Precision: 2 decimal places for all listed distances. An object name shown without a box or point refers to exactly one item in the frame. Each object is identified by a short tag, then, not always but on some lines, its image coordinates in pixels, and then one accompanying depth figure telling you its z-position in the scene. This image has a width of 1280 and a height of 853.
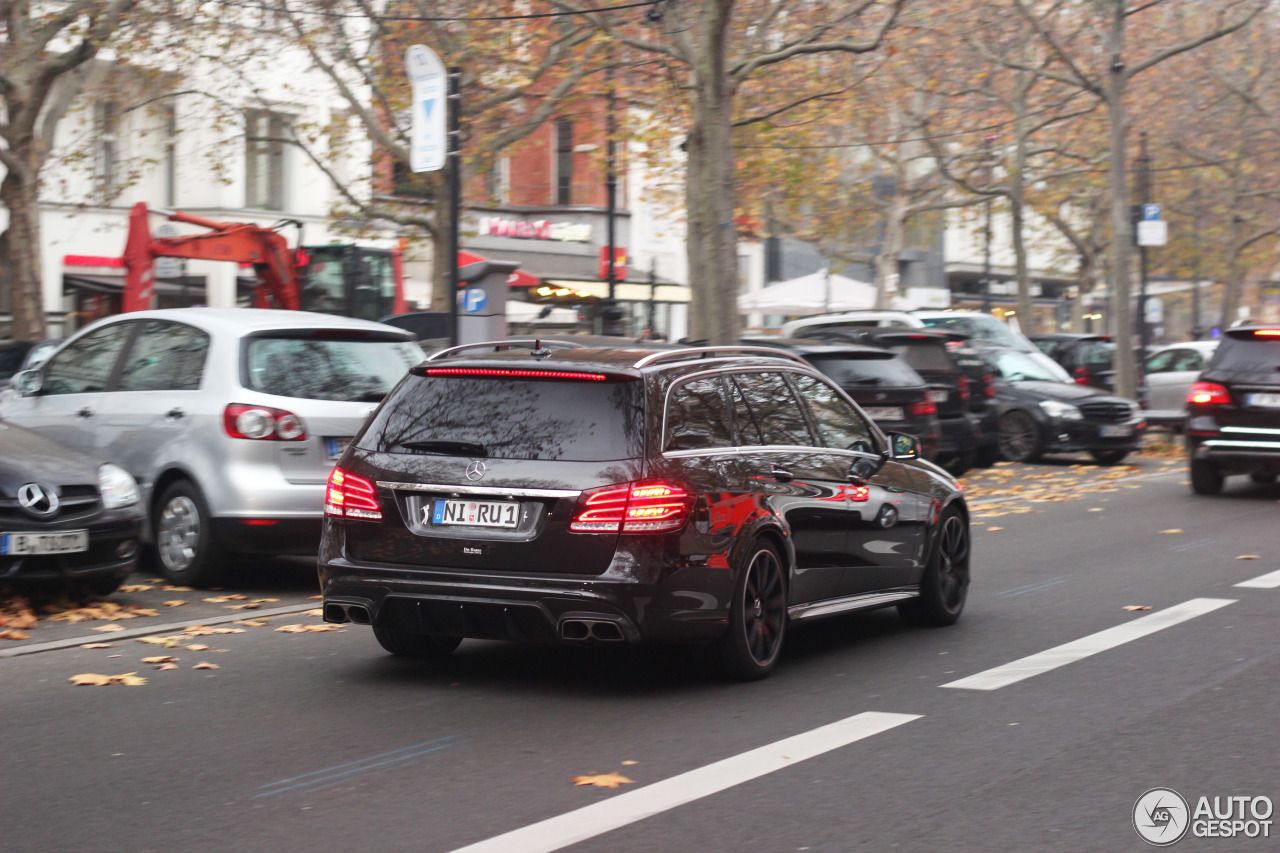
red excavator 23.83
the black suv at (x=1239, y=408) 15.70
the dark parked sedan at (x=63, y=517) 8.69
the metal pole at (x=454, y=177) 14.62
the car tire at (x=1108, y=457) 21.83
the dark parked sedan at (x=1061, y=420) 20.92
